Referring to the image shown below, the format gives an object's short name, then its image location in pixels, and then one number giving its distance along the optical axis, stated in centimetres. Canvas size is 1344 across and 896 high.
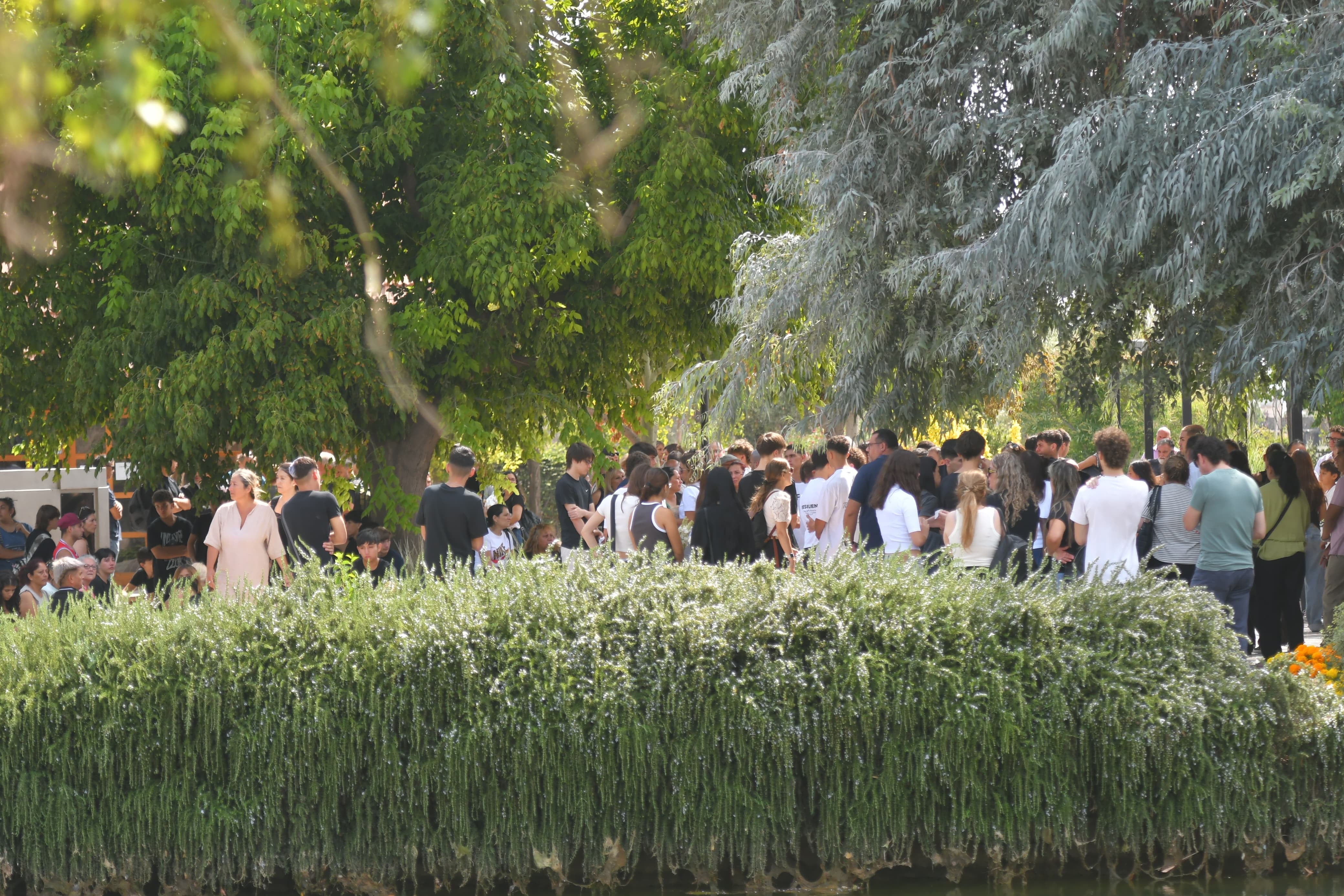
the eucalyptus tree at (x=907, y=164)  2539
